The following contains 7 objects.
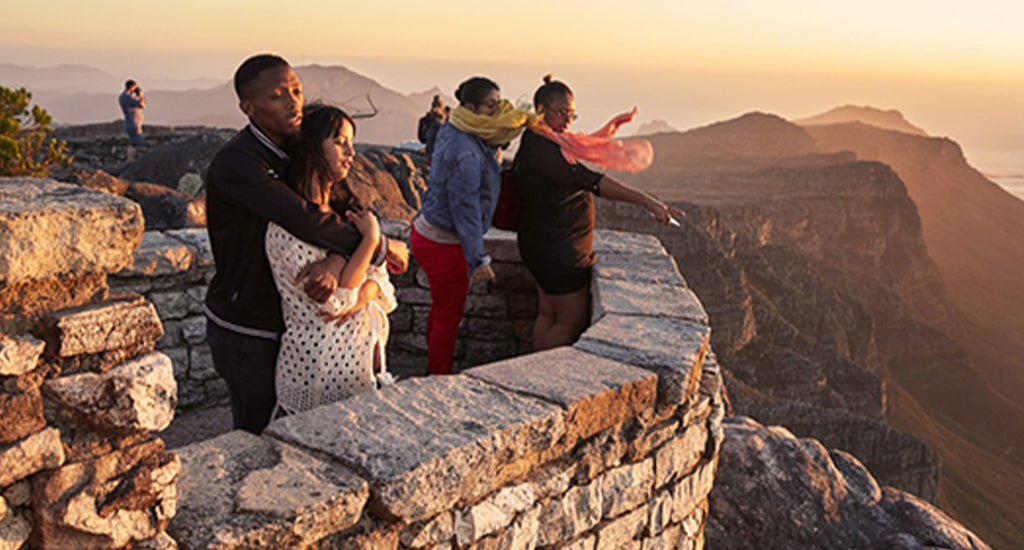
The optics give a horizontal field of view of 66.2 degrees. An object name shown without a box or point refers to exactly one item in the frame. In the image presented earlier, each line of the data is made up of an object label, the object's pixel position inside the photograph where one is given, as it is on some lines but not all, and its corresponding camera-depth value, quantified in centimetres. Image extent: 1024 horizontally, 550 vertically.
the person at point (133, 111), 1520
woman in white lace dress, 265
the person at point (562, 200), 408
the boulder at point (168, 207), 849
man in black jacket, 248
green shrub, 451
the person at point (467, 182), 389
